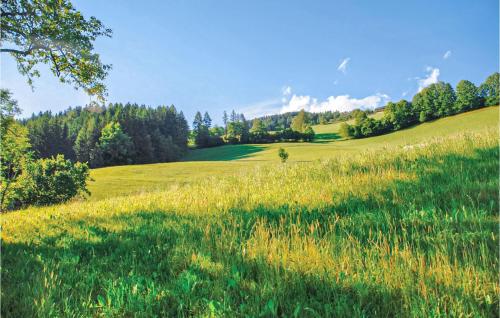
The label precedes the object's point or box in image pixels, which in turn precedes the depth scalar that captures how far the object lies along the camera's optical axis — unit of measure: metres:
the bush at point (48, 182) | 17.52
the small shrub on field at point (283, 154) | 55.28
